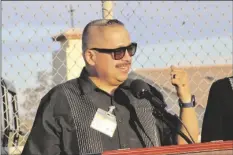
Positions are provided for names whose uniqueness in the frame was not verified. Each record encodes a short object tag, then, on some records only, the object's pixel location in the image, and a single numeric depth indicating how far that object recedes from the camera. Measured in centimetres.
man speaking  646
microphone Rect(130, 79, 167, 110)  643
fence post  921
